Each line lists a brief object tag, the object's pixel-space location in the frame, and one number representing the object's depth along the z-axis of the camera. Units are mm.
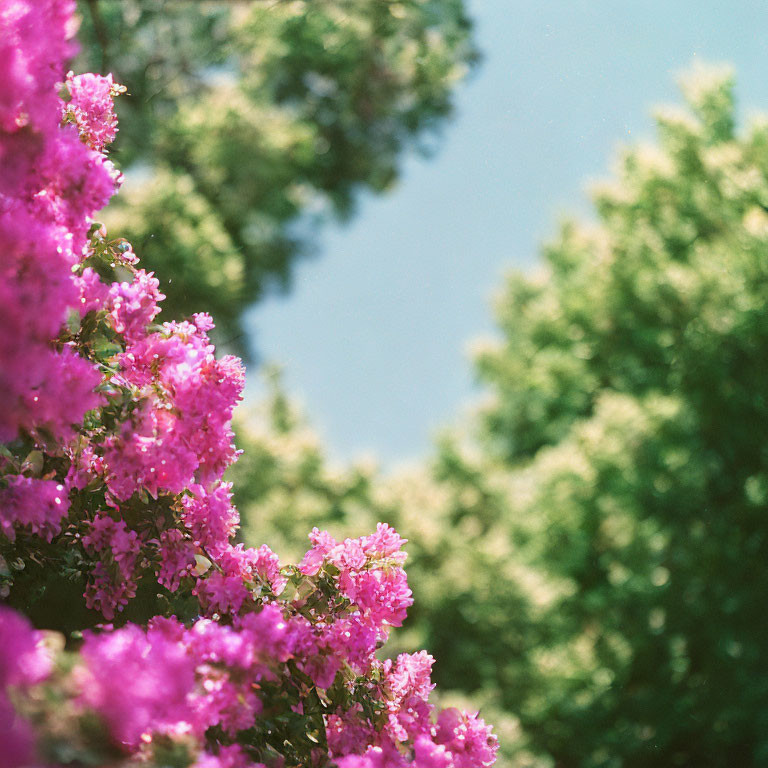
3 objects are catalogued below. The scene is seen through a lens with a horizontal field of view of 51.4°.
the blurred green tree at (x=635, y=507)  11836
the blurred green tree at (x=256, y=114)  9531
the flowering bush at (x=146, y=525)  1937
